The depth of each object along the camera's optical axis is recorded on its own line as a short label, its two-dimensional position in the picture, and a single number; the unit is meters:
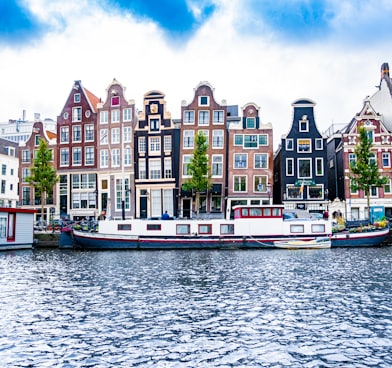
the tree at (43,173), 59.62
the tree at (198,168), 58.97
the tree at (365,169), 54.66
